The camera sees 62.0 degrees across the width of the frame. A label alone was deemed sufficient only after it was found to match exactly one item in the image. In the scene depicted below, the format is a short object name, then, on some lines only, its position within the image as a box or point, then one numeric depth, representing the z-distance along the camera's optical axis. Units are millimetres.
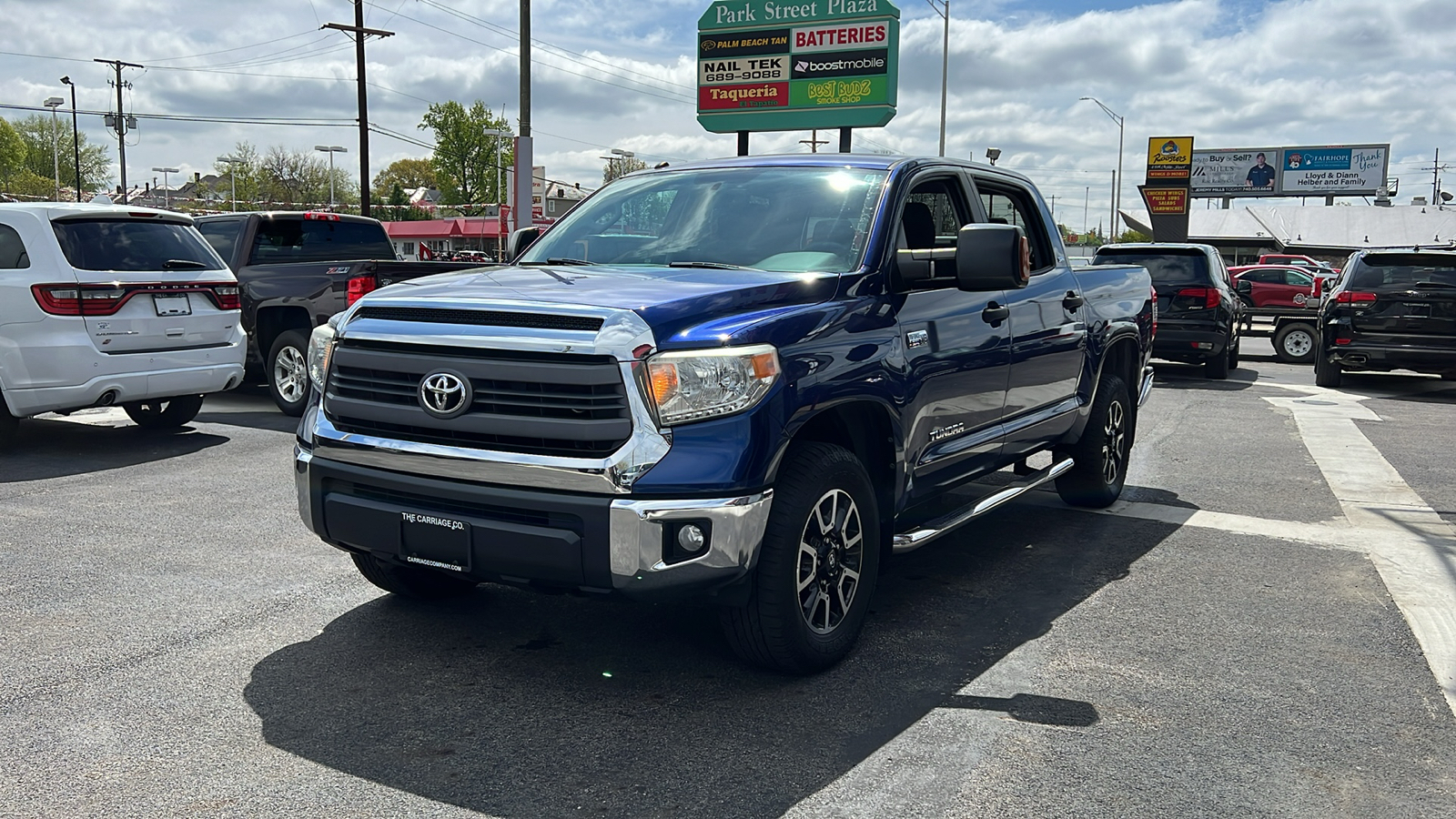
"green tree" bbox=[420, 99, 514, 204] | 94312
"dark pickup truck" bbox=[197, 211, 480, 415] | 10492
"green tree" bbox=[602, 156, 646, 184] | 60038
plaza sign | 29516
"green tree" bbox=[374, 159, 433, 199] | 142675
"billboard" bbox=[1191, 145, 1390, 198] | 83250
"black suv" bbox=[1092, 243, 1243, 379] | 15297
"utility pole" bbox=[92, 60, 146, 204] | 65069
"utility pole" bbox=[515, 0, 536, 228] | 21641
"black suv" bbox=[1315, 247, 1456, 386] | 13812
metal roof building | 67500
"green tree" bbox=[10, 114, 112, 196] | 121562
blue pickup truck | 3705
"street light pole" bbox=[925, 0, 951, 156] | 39969
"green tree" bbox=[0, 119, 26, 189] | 112544
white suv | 8336
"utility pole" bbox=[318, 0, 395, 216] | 37750
